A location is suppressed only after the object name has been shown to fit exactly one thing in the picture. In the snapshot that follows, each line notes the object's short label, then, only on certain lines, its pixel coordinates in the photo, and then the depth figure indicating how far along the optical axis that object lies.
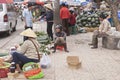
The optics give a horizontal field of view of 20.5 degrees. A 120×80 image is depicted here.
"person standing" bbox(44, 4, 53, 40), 14.55
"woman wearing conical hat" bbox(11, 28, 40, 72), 8.27
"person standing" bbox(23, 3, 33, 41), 13.74
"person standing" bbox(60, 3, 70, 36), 17.23
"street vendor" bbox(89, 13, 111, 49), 12.68
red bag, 8.05
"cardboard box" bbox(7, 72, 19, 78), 7.91
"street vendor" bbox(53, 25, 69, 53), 11.92
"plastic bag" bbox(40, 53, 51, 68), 8.97
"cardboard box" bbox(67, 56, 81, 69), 9.06
